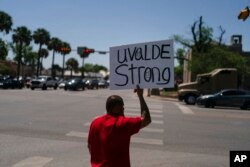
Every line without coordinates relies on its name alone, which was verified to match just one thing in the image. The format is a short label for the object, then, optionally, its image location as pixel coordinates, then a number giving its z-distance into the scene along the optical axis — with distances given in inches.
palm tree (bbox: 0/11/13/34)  1956.8
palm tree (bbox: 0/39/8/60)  1937.4
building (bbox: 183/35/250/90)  2007.2
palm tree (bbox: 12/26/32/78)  2397.1
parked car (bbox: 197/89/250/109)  872.3
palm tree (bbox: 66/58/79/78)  4152.4
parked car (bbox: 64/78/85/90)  1678.0
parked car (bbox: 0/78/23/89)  1634.1
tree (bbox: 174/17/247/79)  1555.8
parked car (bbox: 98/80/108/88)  2539.2
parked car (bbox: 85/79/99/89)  2071.6
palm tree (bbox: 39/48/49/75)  2971.3
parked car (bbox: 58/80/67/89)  1992.7
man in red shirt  124.1
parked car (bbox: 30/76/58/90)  1636.9
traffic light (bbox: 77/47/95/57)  1371.1
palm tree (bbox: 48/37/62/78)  2734.7
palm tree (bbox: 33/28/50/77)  2490.3
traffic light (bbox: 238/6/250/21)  598.3
